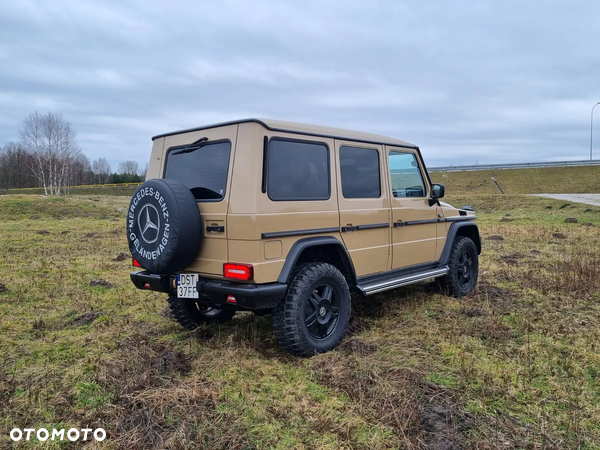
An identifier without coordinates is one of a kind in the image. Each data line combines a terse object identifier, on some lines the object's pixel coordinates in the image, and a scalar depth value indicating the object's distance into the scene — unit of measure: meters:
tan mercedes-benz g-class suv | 3.75
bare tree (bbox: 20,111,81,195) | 42.91
